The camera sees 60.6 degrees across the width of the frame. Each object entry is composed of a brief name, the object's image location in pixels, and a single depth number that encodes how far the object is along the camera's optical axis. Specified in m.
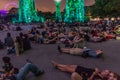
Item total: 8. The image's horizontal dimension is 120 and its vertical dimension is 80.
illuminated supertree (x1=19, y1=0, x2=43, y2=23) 28.17
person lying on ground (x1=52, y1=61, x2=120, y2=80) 3.29
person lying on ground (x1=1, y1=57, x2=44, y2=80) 3.60
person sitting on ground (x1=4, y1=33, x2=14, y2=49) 6.68
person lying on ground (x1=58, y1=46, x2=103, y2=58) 5.00
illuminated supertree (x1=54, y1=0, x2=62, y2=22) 21.98
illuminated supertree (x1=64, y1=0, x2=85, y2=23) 18.30
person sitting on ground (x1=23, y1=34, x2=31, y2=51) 6.25
